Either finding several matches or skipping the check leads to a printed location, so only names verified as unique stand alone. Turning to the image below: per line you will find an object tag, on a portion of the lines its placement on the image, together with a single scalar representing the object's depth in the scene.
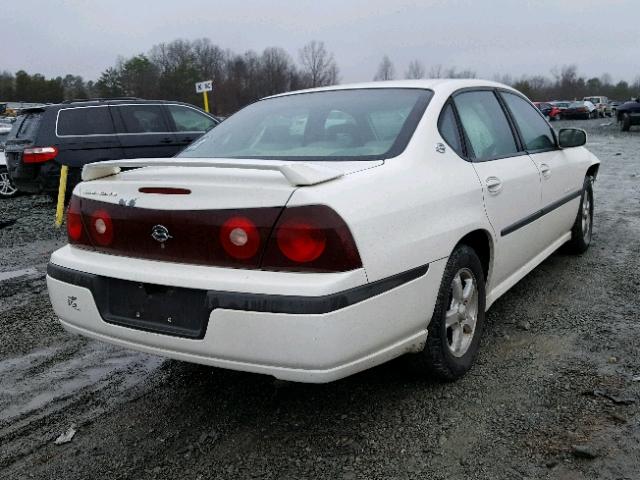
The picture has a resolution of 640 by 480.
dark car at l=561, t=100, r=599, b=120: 43.12
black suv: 8.48
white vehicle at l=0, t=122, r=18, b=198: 11.37
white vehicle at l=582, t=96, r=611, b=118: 49.84
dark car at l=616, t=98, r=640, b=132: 26.25
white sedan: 2.18
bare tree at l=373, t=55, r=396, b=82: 81.31
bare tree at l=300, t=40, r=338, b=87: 77.88
